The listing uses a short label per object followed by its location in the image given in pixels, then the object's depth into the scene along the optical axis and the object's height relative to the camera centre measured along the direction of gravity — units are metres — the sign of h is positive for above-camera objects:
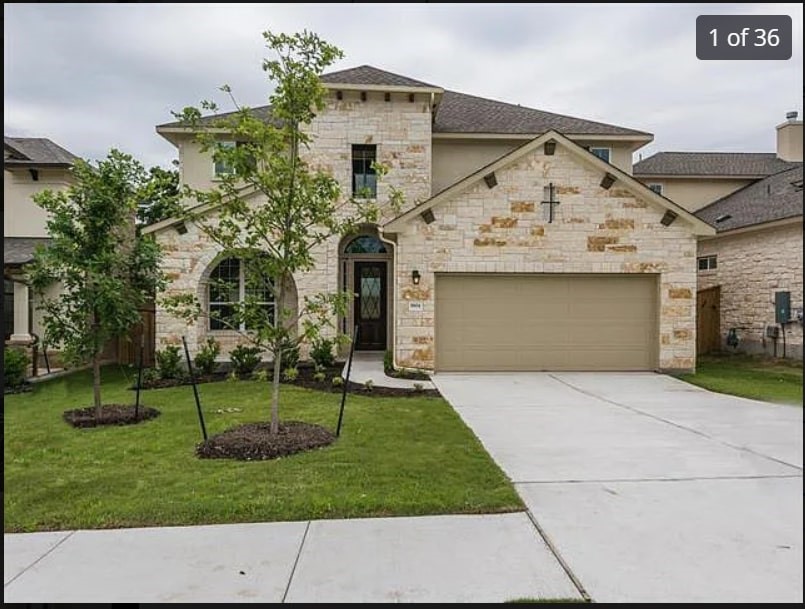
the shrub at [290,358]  12.15 -1.21
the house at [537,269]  11.88 +0.68
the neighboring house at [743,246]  12.80 +1.35
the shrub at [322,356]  11.93 -1.14
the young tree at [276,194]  5.92 +1.17
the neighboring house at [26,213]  13.94 +2.32
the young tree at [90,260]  7.73 +0.56
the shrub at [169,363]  11.70 -1.26
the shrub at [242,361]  12.05 -1.25
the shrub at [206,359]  12.15 -1.22
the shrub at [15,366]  10.88 -1.24
